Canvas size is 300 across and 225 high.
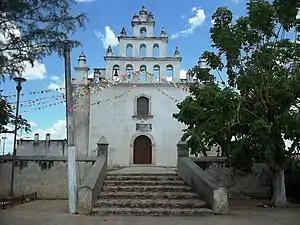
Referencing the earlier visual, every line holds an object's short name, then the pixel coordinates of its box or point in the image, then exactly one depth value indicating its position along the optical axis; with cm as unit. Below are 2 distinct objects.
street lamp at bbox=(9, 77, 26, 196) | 1160
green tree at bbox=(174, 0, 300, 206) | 887
